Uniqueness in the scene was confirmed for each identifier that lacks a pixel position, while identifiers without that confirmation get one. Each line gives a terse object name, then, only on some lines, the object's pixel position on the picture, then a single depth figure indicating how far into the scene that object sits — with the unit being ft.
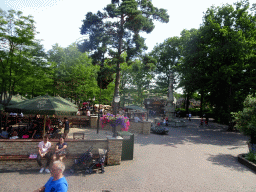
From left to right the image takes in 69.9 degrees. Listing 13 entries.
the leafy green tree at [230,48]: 68.63
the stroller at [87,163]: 24.48
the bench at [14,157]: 23.60
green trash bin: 30.17
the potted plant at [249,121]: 35.14
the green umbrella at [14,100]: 47.97
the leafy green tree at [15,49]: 38.98
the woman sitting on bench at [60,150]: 23.93
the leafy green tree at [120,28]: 54.90
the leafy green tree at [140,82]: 121.68
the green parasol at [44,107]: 27.15
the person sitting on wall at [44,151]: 23.93
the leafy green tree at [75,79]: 78.58
